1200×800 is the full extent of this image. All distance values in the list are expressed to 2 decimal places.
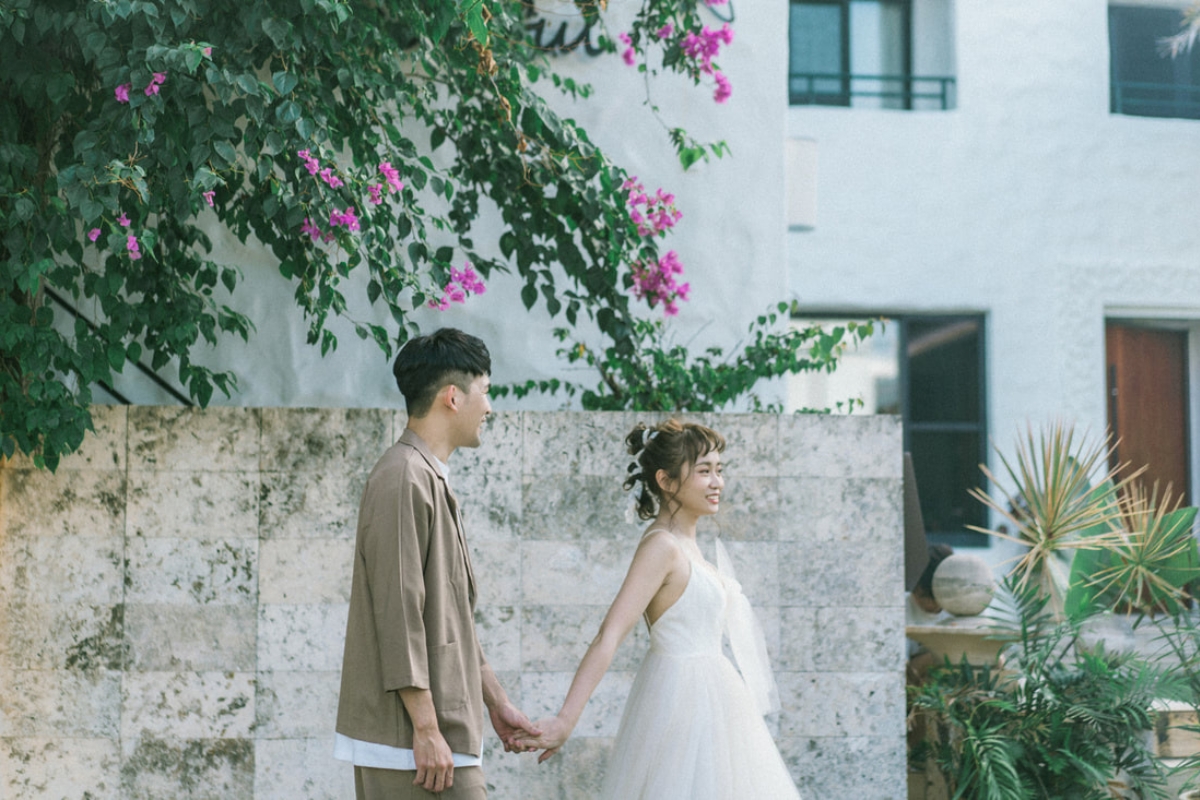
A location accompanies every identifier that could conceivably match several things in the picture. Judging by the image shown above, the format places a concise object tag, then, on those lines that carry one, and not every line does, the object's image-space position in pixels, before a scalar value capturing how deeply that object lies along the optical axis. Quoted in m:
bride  3.91
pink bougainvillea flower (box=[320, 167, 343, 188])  4.56
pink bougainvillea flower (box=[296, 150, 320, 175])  4.53
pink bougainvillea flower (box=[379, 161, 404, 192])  4.80
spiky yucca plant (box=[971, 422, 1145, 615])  6.21
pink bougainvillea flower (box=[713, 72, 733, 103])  6.07
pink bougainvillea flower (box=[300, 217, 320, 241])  4.70
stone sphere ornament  6.67
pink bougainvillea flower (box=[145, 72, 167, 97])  4.20
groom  3.09
